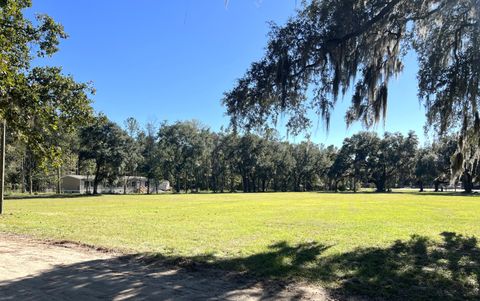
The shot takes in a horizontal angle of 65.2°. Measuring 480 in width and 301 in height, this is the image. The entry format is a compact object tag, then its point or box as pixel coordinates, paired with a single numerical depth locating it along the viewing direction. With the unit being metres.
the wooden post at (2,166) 18.06
